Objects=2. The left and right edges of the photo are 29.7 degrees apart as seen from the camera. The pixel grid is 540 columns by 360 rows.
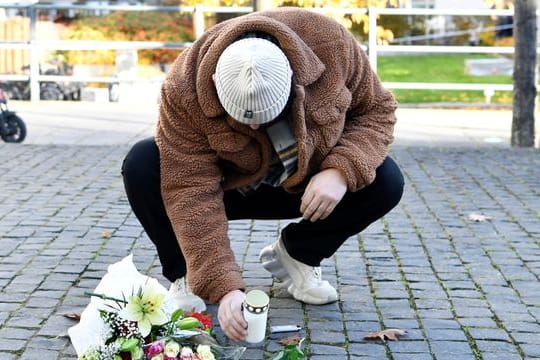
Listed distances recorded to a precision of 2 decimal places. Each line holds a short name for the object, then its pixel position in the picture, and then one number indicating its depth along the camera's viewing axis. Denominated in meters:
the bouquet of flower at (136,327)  3.05
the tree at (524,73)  9.20
